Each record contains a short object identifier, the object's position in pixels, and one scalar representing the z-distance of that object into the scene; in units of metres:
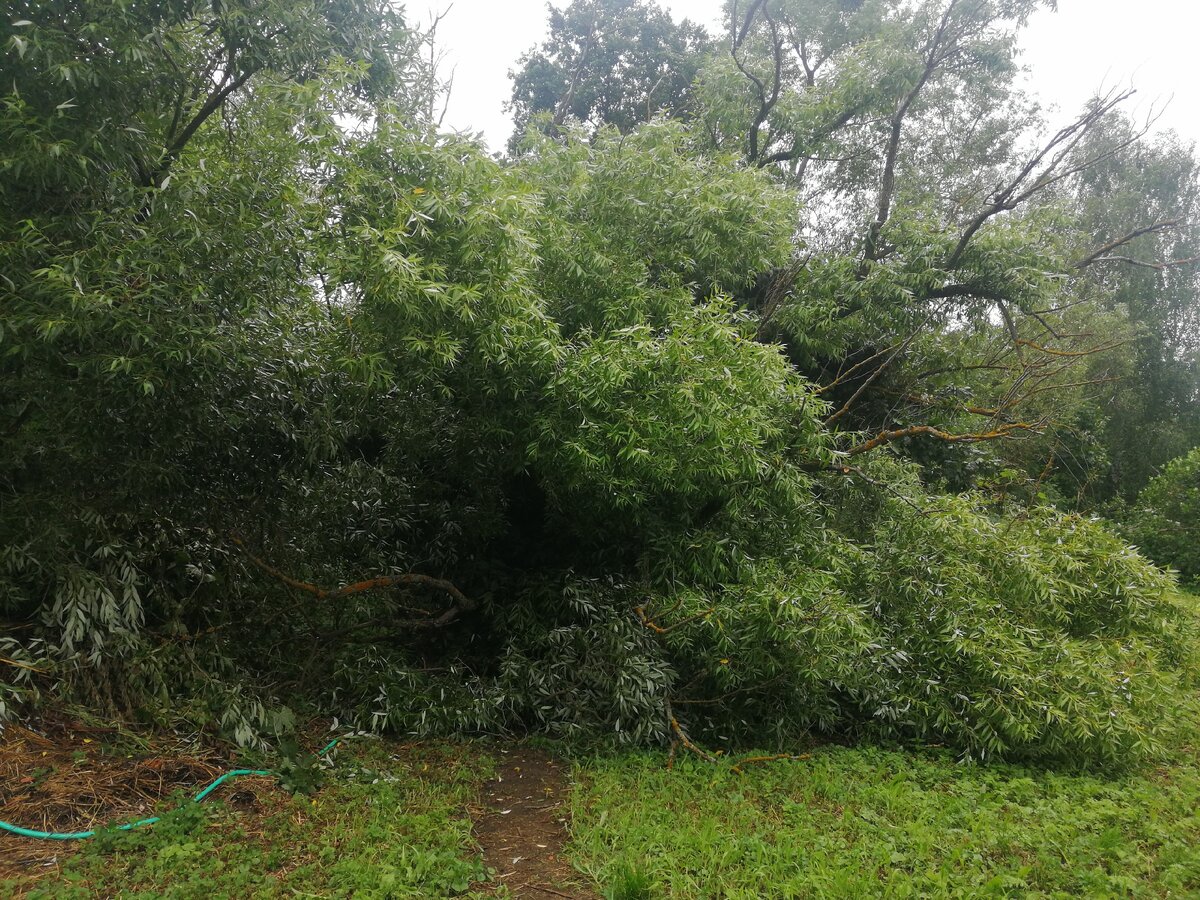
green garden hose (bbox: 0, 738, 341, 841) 3.08
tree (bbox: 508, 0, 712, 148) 13.88
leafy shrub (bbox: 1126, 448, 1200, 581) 11.02
